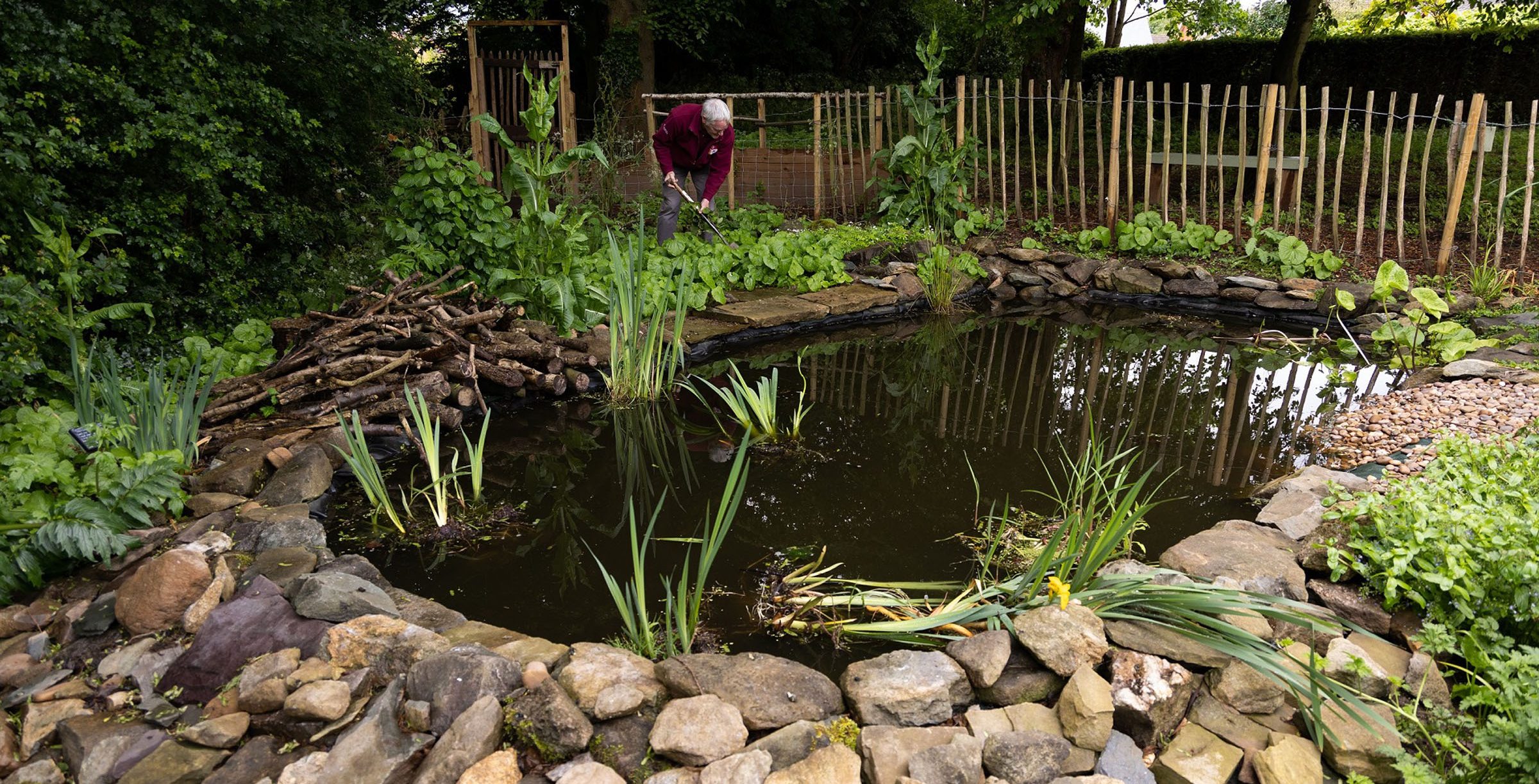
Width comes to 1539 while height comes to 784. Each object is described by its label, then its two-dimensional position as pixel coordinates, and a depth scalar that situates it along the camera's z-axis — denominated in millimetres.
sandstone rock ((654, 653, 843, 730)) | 2377
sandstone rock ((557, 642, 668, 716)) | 2379
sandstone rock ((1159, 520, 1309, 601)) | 2922
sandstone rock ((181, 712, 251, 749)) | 2248
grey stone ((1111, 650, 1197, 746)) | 2334
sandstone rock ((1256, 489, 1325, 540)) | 3416
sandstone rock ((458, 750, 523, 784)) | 2119
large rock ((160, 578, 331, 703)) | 2494
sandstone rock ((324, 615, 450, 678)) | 2525
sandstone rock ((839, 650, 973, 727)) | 2410
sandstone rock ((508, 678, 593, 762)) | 2236
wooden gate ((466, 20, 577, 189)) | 8836
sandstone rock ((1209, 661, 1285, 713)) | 2385
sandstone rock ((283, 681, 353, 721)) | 2299
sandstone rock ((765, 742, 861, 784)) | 2135
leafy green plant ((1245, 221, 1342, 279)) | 7625
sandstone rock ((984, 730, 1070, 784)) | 2166
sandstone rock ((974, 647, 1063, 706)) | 2492
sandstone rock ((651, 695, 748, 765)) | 2197
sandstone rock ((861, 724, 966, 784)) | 2189
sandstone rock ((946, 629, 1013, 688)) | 2484
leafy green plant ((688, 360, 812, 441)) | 4402
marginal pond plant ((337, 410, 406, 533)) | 3496
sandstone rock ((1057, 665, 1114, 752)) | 2264
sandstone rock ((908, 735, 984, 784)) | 2152
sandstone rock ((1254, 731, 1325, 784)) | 2125
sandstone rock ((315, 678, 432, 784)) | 2150
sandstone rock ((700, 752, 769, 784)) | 2131
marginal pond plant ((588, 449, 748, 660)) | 2537
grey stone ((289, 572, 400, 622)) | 2709
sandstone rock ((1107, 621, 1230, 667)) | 2473
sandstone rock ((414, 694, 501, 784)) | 2135
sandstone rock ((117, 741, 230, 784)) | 2154
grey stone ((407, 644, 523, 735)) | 2328
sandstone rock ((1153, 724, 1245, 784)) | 2184
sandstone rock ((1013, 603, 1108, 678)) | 2465
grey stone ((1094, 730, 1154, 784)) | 2223
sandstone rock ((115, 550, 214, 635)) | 2684
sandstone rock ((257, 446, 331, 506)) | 3715
